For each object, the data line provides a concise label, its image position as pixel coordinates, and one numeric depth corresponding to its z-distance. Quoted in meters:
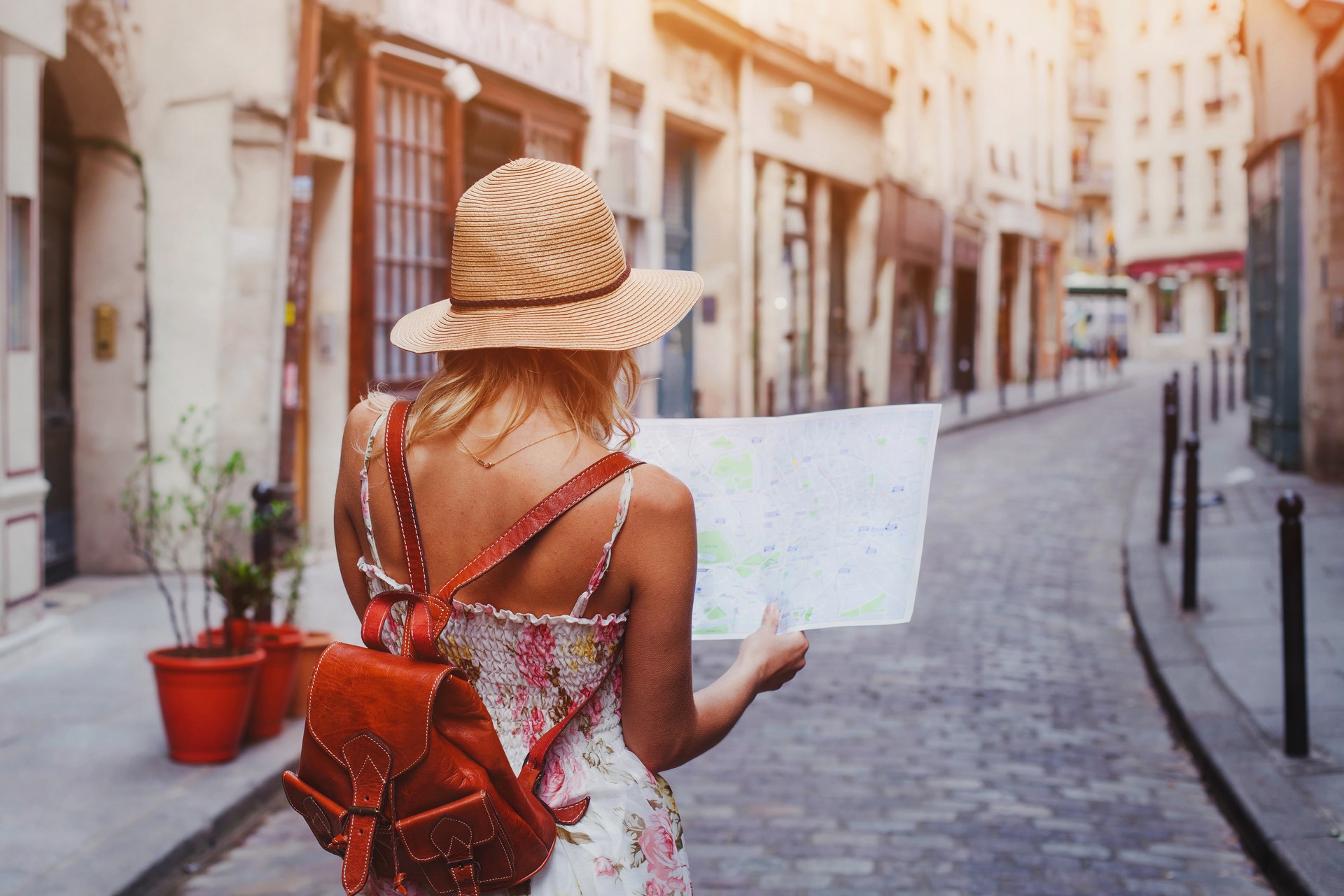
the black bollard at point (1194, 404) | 18.28
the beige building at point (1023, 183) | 33.09
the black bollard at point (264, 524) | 5.93
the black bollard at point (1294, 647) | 5.12
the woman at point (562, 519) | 1.72
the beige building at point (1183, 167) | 47.22
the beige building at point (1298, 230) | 12.73
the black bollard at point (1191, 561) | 7.91
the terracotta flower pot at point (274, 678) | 5.47
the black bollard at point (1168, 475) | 10.25
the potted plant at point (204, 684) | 5.07
